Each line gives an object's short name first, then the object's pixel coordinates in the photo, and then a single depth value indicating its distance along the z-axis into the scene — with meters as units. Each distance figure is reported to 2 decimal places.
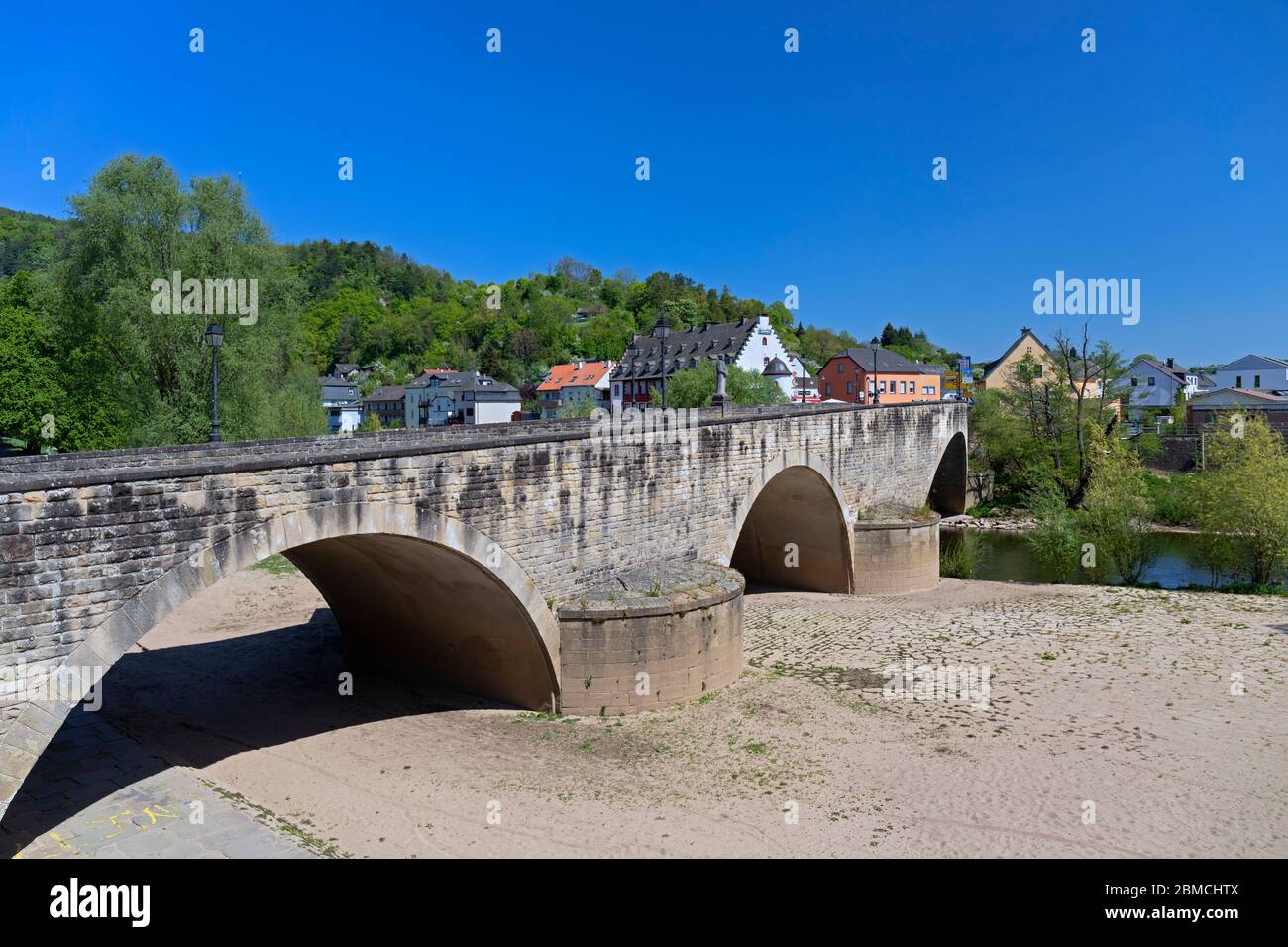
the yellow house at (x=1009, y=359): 71.44
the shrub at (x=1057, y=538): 28.02
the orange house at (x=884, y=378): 61.06
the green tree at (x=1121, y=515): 26.70
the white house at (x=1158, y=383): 69.88
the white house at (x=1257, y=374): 63.94
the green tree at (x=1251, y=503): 24.44
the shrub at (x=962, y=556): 29.64
